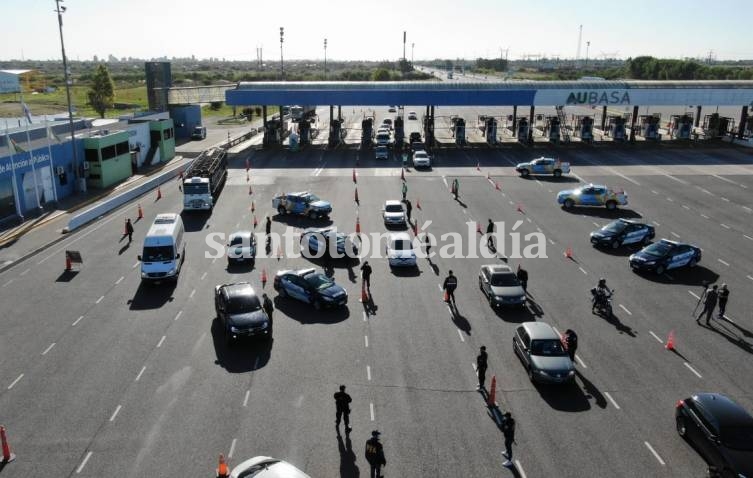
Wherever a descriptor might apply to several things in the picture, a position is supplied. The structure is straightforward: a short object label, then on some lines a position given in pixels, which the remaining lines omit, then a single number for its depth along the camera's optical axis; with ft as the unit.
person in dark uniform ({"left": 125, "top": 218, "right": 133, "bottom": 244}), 105.40
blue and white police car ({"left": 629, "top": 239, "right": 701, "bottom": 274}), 88.28
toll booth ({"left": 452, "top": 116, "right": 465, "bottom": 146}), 213.46
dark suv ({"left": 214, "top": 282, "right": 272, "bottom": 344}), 65.82
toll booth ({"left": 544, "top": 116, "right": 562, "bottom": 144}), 214.28
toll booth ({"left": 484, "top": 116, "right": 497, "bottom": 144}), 214.28
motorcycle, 73.87
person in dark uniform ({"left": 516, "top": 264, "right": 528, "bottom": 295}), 79.76
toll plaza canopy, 199.62
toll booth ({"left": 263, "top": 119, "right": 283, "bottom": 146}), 212.84
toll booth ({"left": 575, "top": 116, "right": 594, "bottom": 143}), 215.10
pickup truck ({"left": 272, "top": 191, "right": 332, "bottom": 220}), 118.83
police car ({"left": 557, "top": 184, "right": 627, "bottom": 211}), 124.26
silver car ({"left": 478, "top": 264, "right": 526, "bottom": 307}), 75.00
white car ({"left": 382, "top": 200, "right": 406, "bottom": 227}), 112.57
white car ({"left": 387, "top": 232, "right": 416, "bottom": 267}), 90.74
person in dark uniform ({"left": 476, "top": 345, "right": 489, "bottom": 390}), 57.31
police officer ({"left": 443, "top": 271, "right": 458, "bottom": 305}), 77.41
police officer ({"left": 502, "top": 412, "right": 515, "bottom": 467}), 46.21
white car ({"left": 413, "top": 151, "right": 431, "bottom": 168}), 172.35
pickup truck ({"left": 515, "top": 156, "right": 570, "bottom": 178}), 160.25
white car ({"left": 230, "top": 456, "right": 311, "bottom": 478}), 40.47
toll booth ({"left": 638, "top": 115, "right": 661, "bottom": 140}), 216.54
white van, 83.66
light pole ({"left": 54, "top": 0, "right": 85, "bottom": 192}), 127.65
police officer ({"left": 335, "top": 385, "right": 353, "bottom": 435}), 49.26
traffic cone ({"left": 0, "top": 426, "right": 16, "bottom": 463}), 46.93
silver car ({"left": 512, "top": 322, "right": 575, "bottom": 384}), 57.36
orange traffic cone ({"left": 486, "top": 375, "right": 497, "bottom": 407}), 54.75
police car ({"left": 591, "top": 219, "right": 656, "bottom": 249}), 100.07
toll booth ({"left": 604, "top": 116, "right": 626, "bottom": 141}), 218.38
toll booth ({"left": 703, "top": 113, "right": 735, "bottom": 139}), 218.38
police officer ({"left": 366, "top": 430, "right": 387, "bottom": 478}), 42.57
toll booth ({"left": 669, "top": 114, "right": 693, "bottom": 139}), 216.95
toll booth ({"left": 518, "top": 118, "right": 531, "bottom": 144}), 215.72
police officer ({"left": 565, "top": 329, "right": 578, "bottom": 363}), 61.16
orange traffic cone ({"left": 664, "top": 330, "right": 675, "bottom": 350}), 65.77
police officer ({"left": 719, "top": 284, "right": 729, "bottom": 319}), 72.38
